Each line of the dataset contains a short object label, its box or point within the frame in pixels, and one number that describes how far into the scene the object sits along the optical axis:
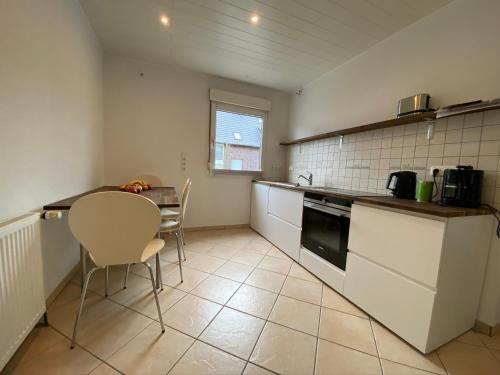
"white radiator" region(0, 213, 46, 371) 0.87
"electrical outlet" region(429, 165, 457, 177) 1.53
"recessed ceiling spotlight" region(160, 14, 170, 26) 1.86
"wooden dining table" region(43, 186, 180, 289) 1.25
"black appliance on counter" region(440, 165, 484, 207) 1.27
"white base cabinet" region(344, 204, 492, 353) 1.12
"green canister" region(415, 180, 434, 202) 1.50
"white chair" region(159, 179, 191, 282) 1.87
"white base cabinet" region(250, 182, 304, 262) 2.27
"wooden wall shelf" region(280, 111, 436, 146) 1.57
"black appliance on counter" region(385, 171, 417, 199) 1.63
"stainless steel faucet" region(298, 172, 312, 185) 2.86
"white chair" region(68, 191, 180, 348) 1.01
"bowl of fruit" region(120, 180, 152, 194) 1.92
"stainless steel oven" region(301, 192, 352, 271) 1.68
